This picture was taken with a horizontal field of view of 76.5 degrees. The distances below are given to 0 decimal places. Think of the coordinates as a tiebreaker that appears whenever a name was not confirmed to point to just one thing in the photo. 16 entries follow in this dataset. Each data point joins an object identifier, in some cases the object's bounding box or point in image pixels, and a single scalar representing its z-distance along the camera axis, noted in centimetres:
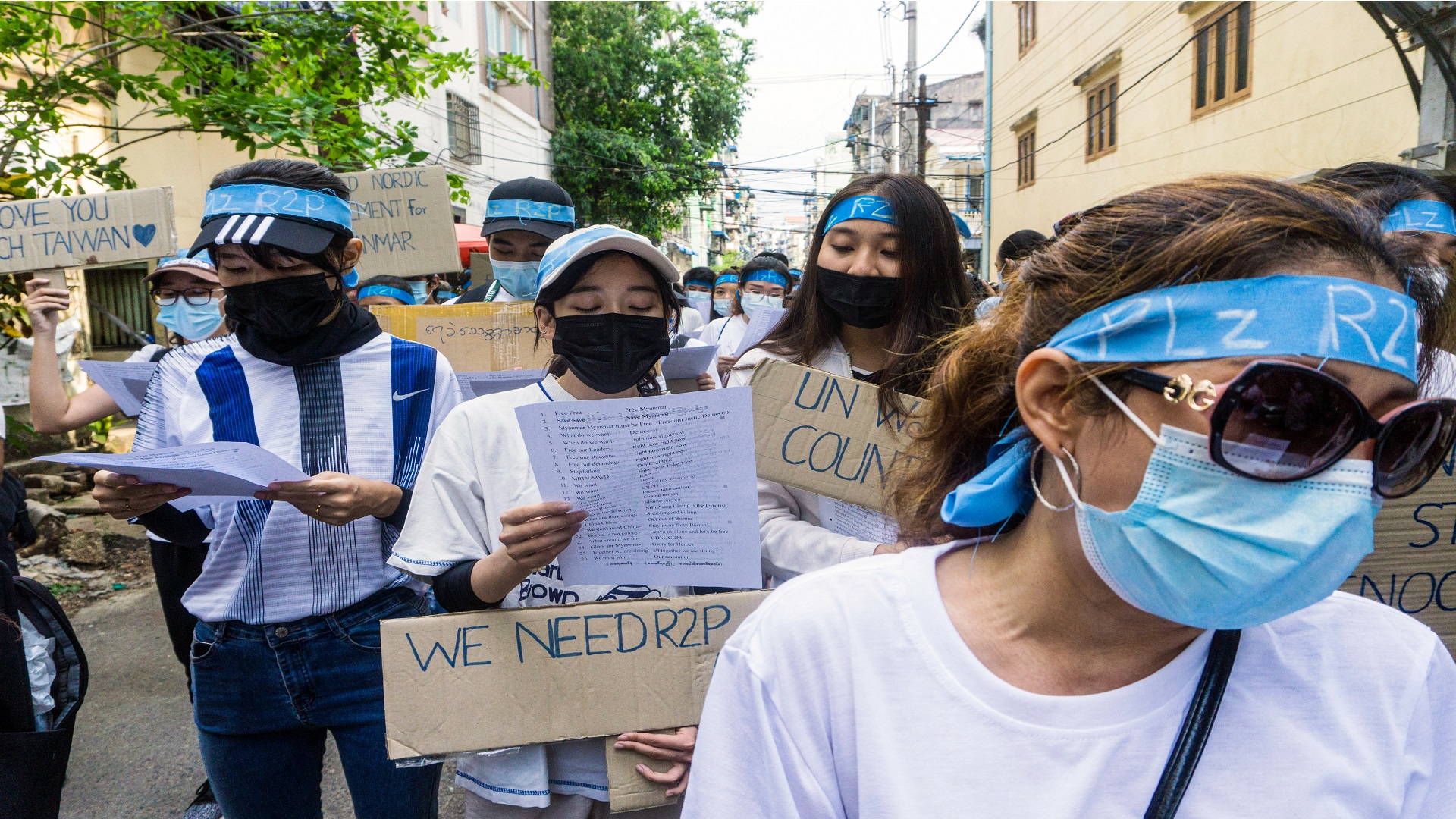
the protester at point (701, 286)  999
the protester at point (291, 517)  215
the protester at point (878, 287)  243
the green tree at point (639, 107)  2591
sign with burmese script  342
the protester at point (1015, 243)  486
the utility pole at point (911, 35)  2619
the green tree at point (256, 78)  540
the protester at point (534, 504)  178
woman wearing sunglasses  98
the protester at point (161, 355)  312
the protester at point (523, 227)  387
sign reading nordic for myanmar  415
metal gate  1077
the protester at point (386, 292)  527
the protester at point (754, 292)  734
